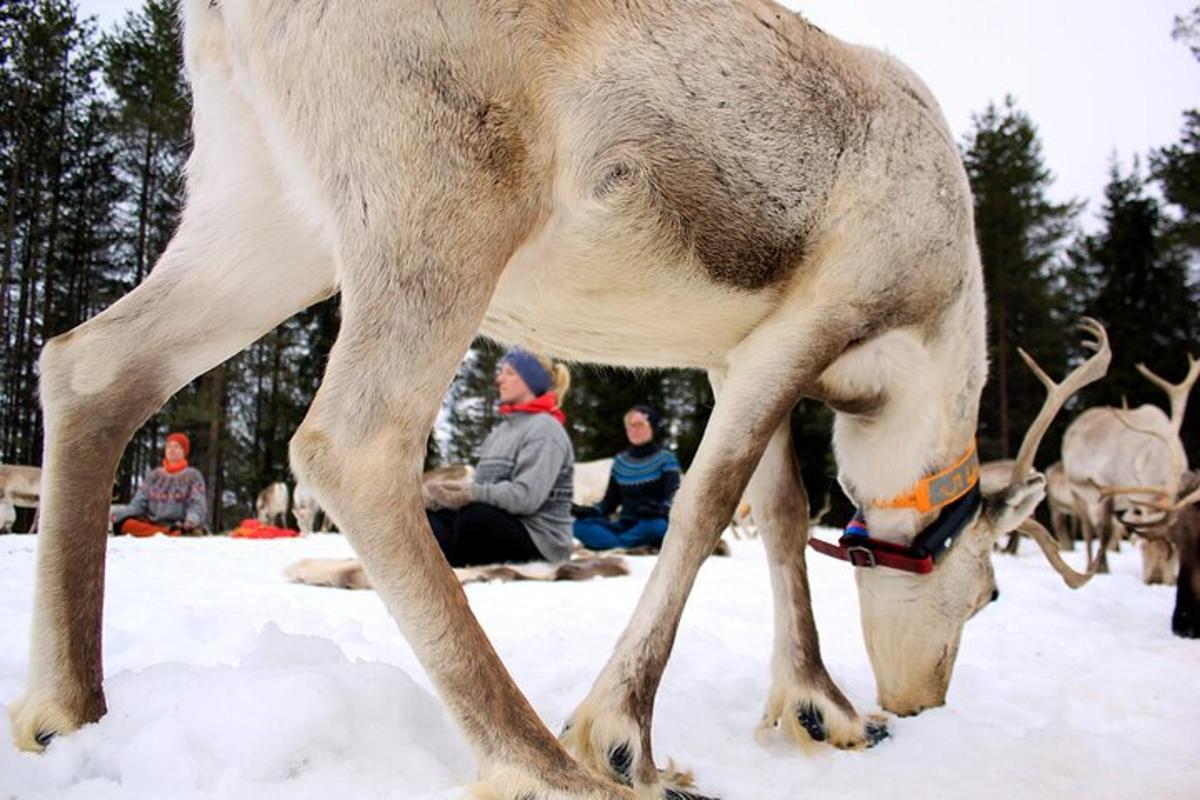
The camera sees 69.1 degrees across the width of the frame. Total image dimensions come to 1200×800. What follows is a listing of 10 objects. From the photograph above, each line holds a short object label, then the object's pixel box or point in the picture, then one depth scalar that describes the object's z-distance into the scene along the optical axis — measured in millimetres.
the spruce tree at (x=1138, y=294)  28766
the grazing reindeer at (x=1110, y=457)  11727
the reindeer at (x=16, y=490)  8797
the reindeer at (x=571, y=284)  1898
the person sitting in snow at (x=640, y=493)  8977
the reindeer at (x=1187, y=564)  5102
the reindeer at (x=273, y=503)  21422
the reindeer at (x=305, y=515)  18031
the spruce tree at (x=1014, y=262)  29562
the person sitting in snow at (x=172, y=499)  10242
